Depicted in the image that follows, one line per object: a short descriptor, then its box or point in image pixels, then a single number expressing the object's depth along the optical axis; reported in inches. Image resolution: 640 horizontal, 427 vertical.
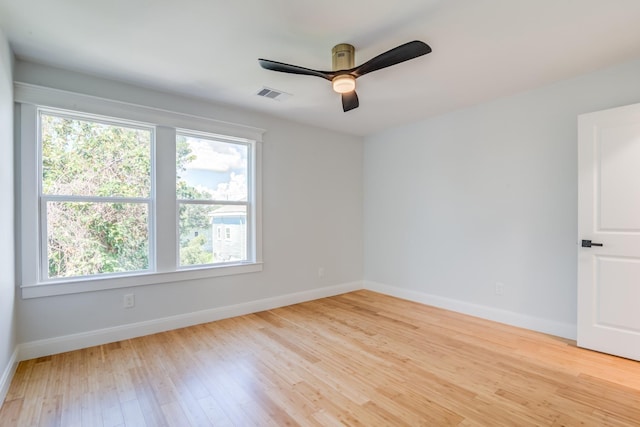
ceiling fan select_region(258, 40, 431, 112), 81.0
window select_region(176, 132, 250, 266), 136.0
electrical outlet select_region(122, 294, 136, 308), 118.6
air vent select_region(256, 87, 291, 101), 125.6
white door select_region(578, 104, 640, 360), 100.2
